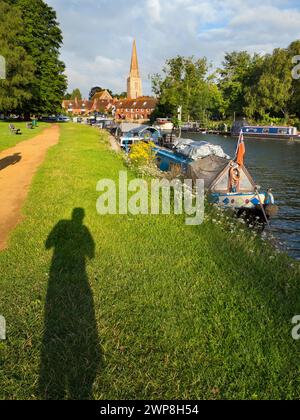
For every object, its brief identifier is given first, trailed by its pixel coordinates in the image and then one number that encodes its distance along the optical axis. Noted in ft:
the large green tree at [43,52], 160.66
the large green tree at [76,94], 601.83
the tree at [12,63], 125.18
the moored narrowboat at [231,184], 48.16
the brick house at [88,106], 497.05
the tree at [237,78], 295.34
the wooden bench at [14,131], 99.60
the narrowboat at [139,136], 106.22
